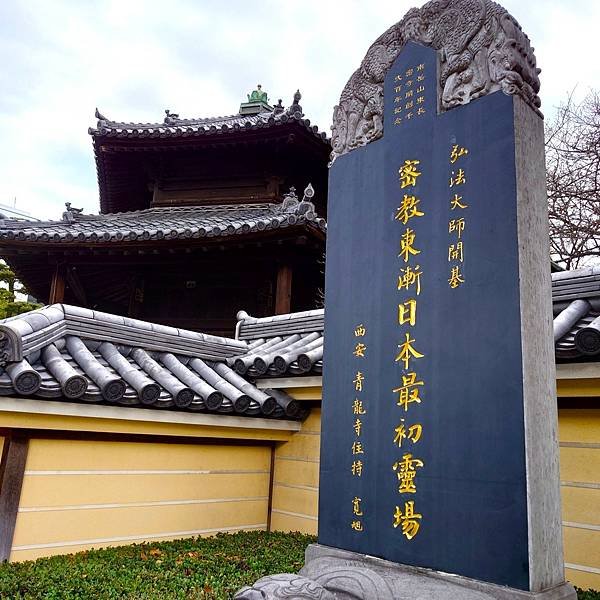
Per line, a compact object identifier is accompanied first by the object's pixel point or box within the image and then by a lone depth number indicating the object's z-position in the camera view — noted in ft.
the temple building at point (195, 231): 30.27
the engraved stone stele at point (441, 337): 8.83
